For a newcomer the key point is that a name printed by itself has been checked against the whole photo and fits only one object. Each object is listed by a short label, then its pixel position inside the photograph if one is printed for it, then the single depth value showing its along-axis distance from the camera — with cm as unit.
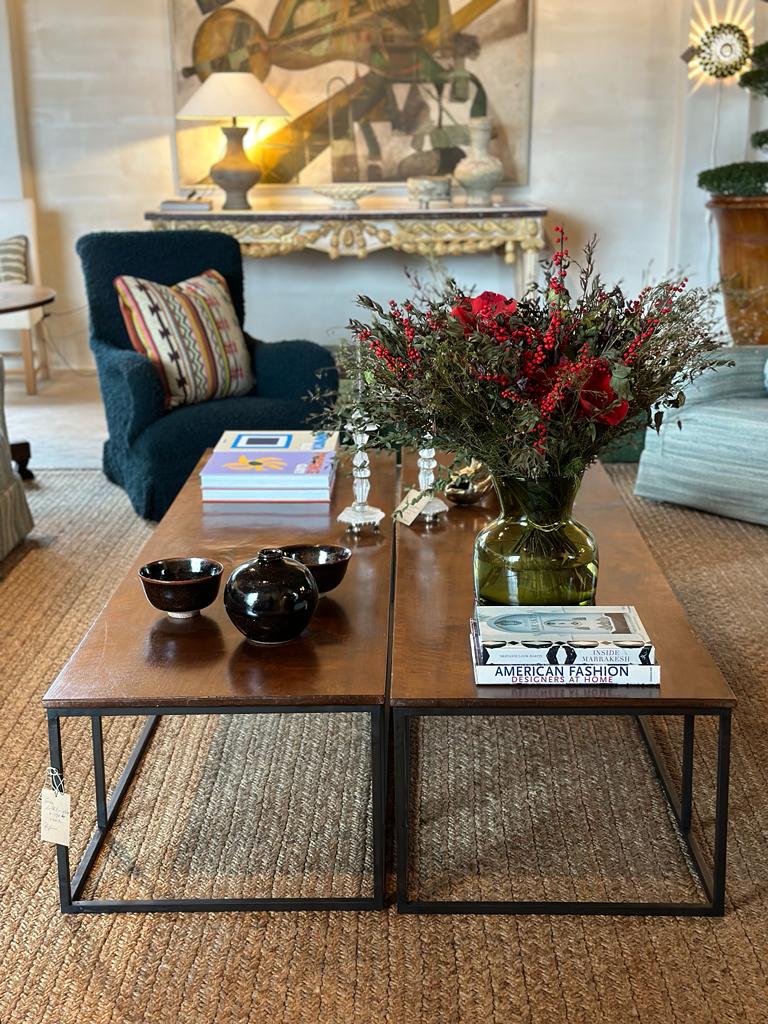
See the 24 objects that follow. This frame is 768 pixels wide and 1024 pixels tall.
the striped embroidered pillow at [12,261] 569
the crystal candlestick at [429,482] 271
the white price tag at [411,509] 258
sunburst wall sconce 558
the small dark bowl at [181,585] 211
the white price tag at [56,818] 191
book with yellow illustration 286
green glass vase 202
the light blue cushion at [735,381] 402
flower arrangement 183
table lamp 539
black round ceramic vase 201
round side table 423
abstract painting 575
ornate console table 541
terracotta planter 553
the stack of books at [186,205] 550
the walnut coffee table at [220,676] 187
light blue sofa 386
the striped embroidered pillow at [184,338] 398
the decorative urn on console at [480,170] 558
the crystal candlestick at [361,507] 263
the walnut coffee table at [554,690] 184
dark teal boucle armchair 379
